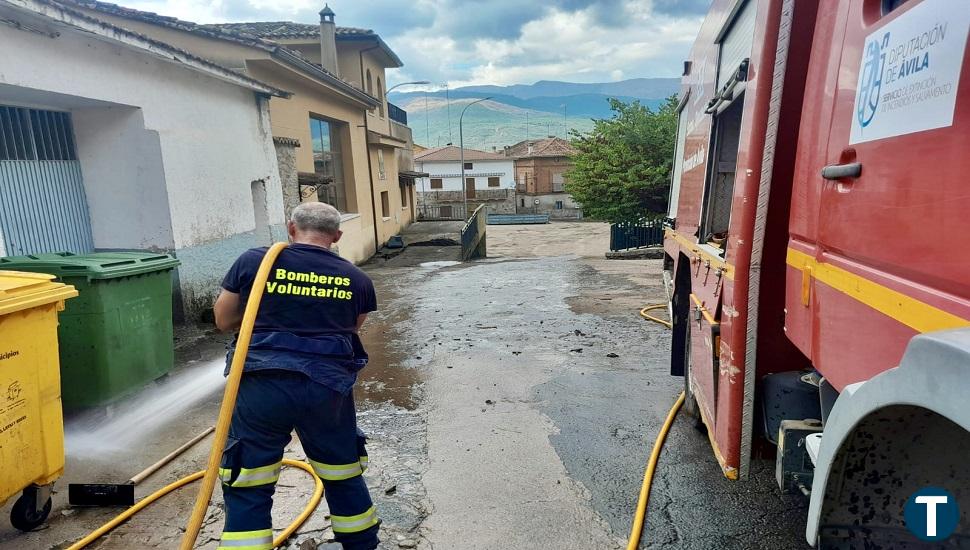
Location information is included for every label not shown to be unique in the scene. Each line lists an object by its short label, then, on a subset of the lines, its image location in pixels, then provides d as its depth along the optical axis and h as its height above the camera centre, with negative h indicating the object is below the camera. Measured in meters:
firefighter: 2.22 -0.86
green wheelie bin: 3.85 -1.08
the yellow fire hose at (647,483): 2.69 -1.76
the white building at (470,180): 51.91 -0.76
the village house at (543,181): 51.50 -0.90
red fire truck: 1.11 -0.25
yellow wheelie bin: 2.54 -1.06
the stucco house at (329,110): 10.80 +1.87
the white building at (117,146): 5.25 +0.32
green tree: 19.67 +0.28
